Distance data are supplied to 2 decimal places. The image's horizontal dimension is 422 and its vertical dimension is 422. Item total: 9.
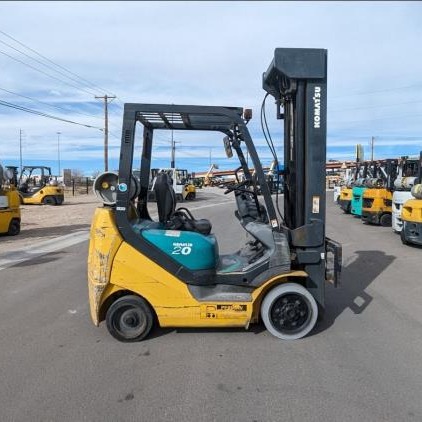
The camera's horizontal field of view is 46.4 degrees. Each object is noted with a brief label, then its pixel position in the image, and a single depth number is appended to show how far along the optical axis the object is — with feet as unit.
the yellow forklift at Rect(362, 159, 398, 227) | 58.34
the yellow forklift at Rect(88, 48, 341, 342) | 16.53
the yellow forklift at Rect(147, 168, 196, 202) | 115.22
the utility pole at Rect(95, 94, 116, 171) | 154.40
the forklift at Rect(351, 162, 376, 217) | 66.40
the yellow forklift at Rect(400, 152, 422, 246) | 38.78
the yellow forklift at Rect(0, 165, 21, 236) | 47.44
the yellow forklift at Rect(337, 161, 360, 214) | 78.79
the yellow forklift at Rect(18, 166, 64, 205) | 102.06
